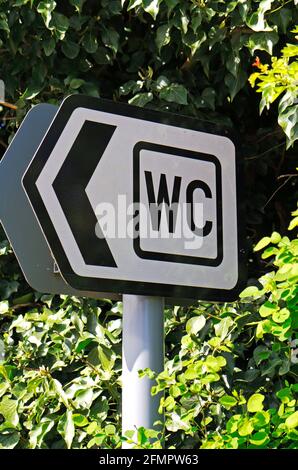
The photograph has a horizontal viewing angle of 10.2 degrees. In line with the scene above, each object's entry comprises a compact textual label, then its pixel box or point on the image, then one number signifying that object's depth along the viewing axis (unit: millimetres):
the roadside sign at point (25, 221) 3169
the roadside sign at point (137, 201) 3108
